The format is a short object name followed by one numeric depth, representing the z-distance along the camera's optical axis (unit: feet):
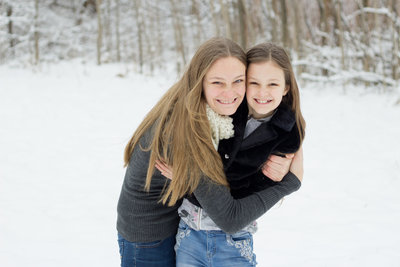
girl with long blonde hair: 4.89
